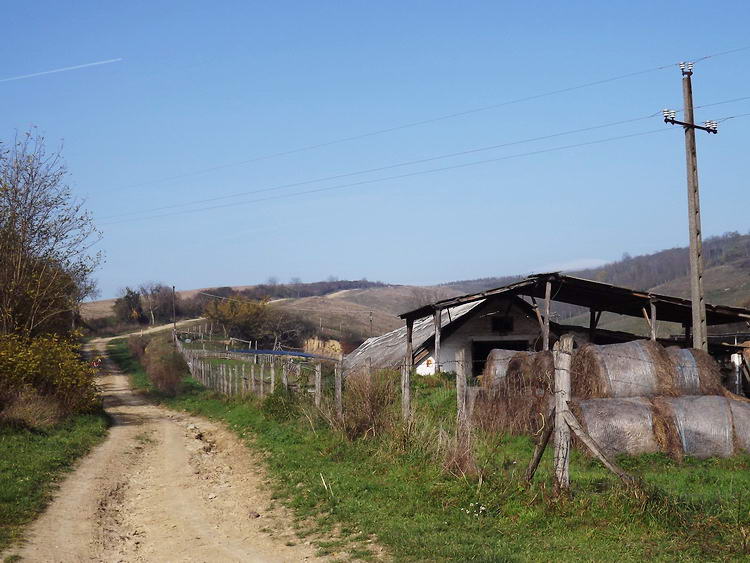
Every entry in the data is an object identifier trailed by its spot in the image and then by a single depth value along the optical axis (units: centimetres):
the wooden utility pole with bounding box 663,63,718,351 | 1916
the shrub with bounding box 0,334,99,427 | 1810
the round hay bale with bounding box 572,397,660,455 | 1273
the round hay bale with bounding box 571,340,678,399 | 1512
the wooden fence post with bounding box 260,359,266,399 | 2318
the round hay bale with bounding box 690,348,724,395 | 1509
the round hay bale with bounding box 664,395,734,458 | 1281
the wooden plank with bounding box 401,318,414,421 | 1291
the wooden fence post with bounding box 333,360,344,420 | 1467
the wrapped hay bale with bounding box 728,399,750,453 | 1286
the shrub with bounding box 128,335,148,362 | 6279
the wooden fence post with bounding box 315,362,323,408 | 1683
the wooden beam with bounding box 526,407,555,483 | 923
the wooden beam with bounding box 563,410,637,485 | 857
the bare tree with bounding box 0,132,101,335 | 2355
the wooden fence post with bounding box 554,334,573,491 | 909
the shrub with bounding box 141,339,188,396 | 3728
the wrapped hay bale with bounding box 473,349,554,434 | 1409
